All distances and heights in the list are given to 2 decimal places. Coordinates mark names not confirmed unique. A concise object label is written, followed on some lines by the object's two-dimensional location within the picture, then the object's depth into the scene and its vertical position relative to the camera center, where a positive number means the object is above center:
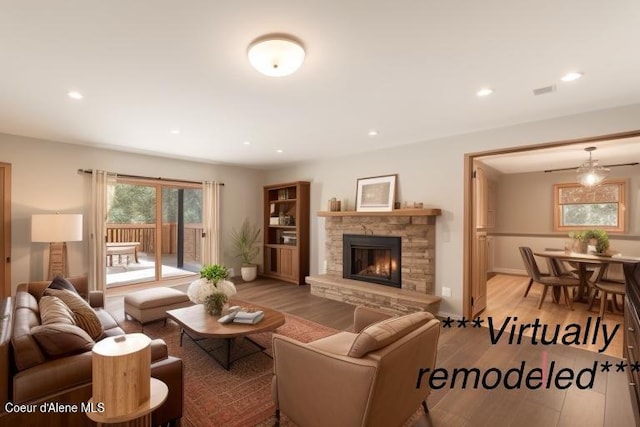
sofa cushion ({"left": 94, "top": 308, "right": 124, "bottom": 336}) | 2.60 -1.01
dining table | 4.34 -0.73
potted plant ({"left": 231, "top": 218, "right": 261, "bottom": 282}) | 6.33 -0.69
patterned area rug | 2.05 -1.38
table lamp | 3.72 -0.21
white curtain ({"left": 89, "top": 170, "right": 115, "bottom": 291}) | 4.65 -0.26
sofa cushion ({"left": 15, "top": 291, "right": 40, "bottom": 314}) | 2.19 -0.65
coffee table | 2.59 -1.01
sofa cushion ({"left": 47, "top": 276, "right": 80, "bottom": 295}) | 2.70 -0.64
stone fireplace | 4.17 -0.73
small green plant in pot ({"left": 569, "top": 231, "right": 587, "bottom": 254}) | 4.96 -0.49
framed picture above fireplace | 4.68 +0.36
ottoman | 3.54 -1.08
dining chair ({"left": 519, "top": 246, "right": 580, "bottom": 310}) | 4.50 -1.00
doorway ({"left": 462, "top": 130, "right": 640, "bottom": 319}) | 3.88 -0.26
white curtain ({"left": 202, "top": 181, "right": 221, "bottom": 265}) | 6.06 -0.21
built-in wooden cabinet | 6.00 -0.35
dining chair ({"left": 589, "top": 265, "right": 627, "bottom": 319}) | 3.94 -0.97
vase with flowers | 3.01 -0.76
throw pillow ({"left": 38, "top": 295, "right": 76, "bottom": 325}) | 1.92 -0.66
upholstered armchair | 1.46 -0.87
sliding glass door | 5.12 -0.28
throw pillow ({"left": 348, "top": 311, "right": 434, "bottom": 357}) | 1.51 -0.64
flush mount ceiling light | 1.88 +1.05
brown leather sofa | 1.45 -0.86
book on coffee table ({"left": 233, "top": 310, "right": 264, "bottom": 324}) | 2.76 -0.95
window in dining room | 6.09 +0.18
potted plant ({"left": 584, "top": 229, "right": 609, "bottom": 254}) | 4.66 -0.40
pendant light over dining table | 4.57 +0.64
